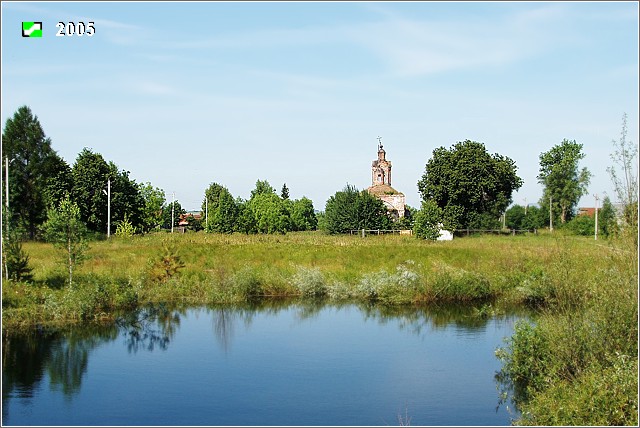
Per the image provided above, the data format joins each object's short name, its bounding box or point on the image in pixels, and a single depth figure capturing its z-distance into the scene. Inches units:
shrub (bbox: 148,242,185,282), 1128.2
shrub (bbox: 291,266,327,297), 1165.7
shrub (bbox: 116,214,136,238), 1719.0
